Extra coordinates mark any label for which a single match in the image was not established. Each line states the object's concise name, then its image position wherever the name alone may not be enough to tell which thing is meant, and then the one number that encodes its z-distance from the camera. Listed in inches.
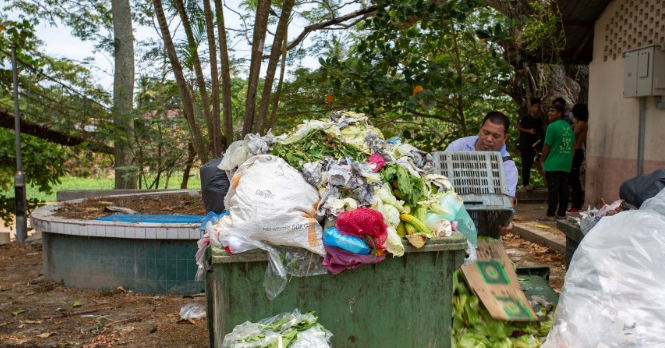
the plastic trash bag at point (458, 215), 145.8
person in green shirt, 340.5
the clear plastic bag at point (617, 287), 130.5
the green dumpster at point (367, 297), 131.6
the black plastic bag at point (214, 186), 189.0
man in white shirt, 177.9
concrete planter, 229.1
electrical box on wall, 287.4
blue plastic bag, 127.9
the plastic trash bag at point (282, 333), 126.8
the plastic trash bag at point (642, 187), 157.6
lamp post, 350.6
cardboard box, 154.9
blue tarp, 245.6
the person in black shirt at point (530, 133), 426.9
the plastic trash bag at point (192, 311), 202.8
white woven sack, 130.0
